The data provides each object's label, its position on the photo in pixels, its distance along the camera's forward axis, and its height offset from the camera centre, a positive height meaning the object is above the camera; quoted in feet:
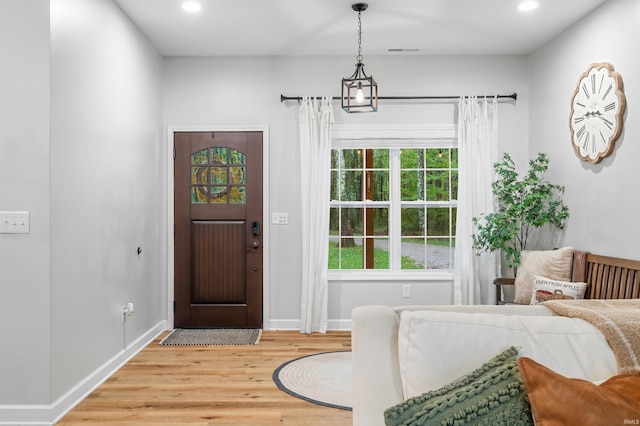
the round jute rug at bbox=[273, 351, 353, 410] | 10.54 -3.89
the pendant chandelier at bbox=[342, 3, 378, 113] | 12.48 +3.15
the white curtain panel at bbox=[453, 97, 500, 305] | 15.96 +0.59
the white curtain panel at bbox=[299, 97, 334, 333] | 16.08 +0.21
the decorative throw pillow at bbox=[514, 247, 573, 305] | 12.69 -1.47
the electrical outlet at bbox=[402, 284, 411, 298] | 16.53 -2.62
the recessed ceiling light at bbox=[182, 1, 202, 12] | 12.27 +5.03
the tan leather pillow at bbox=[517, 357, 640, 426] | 3.98 -1.52
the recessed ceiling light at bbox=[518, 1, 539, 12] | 12.28 +5.06
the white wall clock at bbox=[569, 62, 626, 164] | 11.56 +2.40
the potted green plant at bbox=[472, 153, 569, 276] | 14.20 +0.02
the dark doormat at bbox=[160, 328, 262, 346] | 14.80 -3.83
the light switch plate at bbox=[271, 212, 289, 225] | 16.39 -0.24
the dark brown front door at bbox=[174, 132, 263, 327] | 16.37 -0.02
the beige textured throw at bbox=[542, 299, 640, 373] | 4.77 -1.12
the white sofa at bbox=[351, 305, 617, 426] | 4.71 -1.32
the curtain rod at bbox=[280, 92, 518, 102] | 16.26 +3.66
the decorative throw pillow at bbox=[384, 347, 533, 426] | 4.06 -1.58
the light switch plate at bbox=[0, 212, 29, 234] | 9.17 -0.22
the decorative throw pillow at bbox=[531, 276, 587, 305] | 12.09 -1.92
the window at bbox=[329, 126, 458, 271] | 16.80 +0.05
